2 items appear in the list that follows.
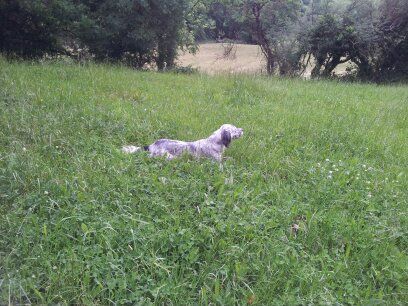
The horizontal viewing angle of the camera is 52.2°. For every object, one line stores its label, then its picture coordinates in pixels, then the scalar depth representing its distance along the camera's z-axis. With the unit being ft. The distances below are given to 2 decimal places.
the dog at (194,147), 14.66
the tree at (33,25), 34.30
